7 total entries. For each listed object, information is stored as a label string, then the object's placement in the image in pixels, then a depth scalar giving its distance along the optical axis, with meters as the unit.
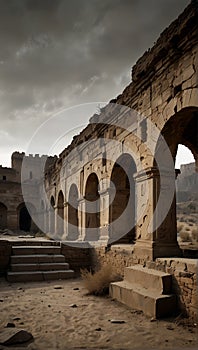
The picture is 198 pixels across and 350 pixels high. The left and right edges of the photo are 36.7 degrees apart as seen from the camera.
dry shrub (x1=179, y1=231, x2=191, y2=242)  11.56
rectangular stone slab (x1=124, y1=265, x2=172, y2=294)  4.98
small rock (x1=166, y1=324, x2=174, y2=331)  4.19
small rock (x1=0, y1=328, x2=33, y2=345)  3.66
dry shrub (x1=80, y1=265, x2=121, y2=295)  6.27
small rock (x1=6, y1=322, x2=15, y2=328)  4.31
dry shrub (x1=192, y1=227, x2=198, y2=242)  12.03
